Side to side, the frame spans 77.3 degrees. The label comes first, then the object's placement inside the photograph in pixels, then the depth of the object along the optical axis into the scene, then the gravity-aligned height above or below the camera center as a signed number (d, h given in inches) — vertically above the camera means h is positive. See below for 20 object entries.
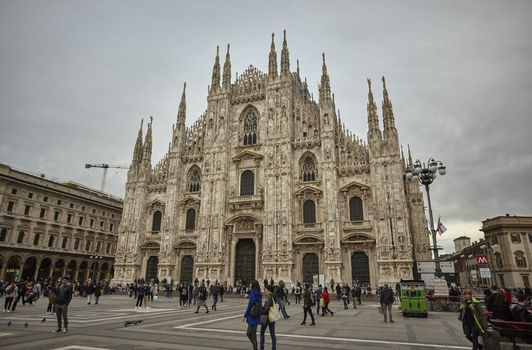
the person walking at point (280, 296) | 546.8 -28.7
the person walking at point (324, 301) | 580.3 -35.4
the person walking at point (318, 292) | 736.7 -26.5
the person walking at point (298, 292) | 947.0 -34.3
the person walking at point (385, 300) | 513.7 -29.0
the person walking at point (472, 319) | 275.6 -31.4
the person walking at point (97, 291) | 792.3 -29.3
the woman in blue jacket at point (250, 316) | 261.6 -26.9
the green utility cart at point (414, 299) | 579.8 -31.9
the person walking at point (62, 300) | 378.3 -24.4
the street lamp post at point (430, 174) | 632.4 +200.4
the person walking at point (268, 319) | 269.2 -31.1
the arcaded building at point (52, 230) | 1529.3 +242.2
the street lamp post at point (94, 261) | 1910.7 +96.5
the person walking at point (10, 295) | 584.7 -29.4
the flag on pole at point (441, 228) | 893.7 +136.8
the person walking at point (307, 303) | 474.4 -31.9
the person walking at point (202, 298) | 646.5 -35.3
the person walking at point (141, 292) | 673.0 -26.1
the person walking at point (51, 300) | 553.6 -36.3
